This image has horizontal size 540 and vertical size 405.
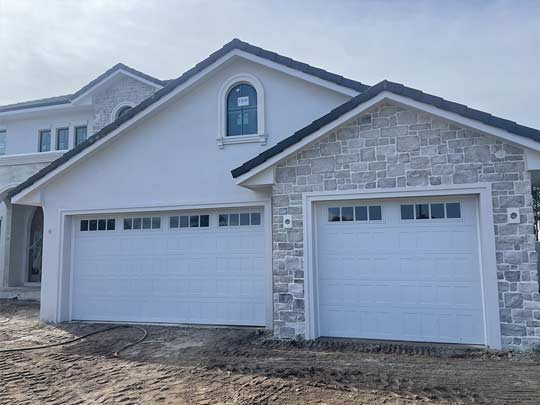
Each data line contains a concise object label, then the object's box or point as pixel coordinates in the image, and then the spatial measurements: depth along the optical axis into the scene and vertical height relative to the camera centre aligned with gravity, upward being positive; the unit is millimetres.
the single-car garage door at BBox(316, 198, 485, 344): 7477 -480
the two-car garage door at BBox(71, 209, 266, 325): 9430 -468
